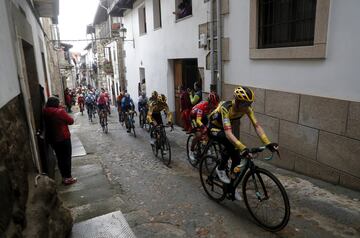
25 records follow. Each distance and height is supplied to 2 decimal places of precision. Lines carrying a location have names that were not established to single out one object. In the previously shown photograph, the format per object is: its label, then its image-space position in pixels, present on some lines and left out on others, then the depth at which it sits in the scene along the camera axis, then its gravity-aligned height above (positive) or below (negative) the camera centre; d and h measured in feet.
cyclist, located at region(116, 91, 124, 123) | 41.79 -5.94
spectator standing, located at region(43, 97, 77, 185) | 17.56 -4.27
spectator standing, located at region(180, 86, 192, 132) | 28.99 -4.75
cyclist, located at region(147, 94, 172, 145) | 23.34 -4.02
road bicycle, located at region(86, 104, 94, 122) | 54.29 -8.45
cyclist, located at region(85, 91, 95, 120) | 54.59 -7.31
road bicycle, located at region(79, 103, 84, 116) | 68.69 -10.17
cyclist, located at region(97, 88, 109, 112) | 44.37 -5.66
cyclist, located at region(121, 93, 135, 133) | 37.29 -5.30
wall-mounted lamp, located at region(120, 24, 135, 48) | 58.00 +7.39
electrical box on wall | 26.48 +2.22
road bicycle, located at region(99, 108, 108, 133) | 38.65 -7.54
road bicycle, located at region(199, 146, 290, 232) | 10.97 -5.70
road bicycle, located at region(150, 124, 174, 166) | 22.18 -6.56
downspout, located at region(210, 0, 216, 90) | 24.75 +1.18
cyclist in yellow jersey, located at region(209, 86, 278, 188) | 11.95 -3.04
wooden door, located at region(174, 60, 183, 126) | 37.13 -2.92
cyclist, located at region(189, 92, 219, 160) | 18.66 -3.63
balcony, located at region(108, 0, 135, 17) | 52.84 +12.24
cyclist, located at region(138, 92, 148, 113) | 37.14 -5.00
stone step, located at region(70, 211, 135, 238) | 11.48 -7.05
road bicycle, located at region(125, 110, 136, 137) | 35.24 -6.93
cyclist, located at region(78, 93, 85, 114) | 68.80 -8.86
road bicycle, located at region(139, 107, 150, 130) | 36.70 -7.22
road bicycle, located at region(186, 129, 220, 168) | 18.51 -6.15
